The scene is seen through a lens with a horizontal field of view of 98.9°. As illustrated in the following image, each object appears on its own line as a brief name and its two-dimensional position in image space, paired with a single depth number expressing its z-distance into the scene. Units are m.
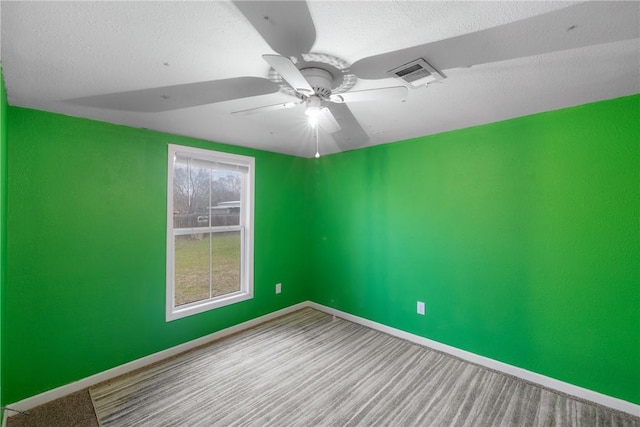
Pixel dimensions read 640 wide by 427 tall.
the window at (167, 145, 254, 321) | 2.89
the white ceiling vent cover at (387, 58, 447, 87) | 1.51
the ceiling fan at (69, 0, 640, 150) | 1.15
